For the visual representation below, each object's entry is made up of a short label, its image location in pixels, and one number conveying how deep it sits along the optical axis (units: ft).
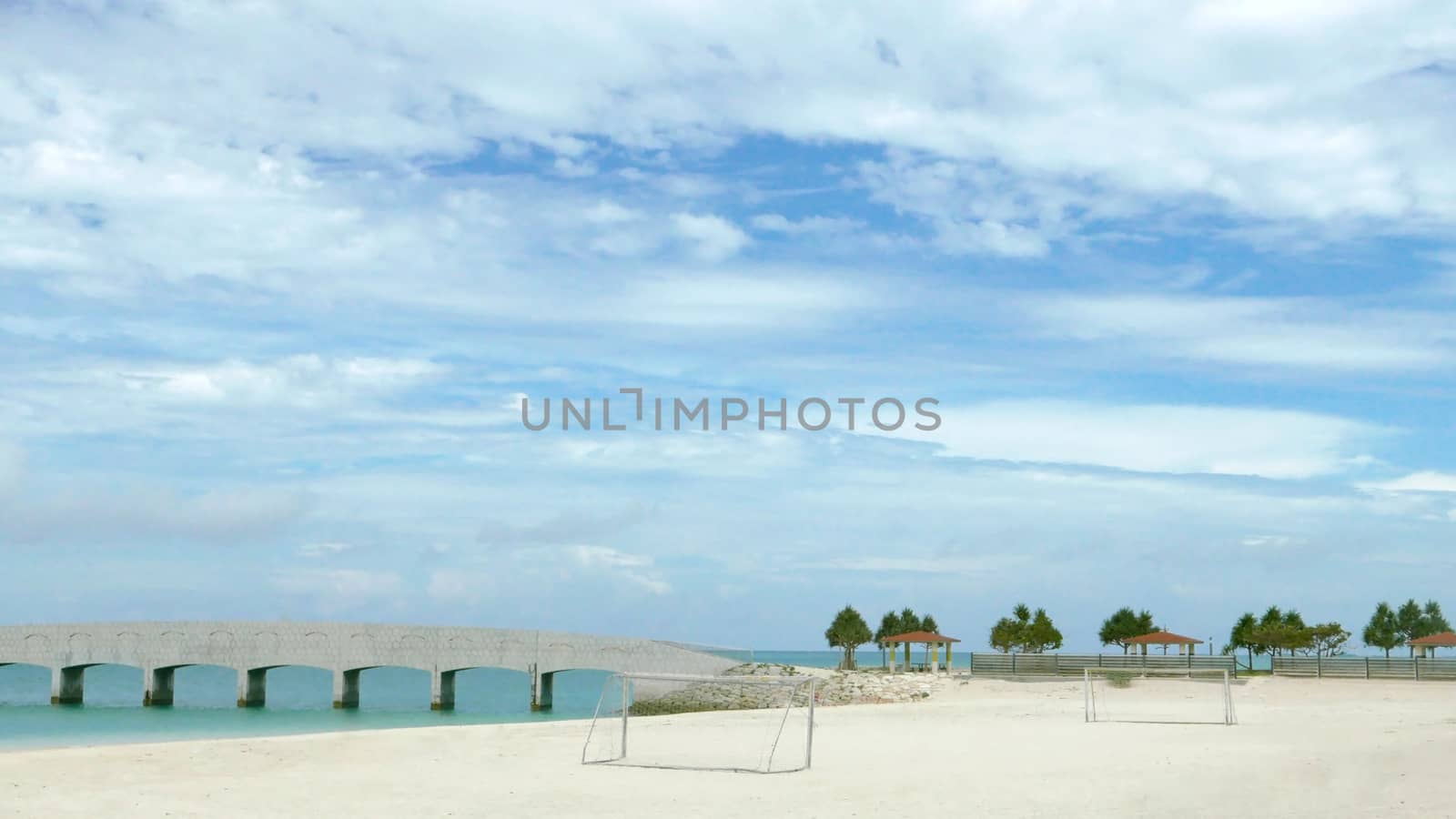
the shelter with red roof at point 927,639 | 223.90
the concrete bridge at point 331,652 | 246.47
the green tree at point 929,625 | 271.94
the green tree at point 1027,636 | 245.24
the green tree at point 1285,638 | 210.38
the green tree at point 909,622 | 270.46
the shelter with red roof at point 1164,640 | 209.46
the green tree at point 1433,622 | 296.71
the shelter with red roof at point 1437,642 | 214.69
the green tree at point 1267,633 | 212.64
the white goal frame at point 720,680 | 83.51
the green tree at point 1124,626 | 263.90
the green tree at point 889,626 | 276.41
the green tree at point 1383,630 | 276.27
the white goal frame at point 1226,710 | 121.49
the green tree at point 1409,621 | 293.23
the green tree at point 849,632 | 262.67
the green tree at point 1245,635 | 220.84
